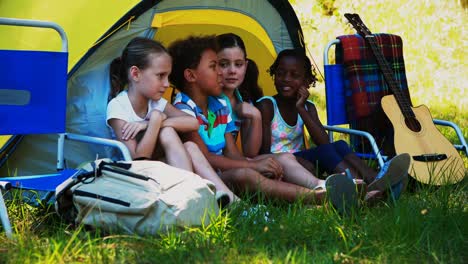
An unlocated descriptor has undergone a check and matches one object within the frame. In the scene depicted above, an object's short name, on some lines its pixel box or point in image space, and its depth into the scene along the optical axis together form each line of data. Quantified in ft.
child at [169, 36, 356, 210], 25.90
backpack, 20.79
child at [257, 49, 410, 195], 29.89
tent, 27.71
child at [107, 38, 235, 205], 25.52
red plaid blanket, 32.73
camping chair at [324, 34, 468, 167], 32.65
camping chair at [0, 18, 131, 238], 24.41
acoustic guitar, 30.04
